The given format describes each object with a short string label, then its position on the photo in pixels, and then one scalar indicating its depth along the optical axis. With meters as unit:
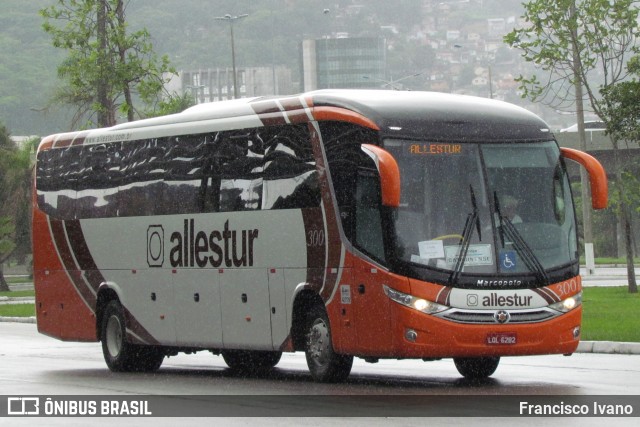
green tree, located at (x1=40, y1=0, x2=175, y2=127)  38.03
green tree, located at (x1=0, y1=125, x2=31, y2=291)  69.12
